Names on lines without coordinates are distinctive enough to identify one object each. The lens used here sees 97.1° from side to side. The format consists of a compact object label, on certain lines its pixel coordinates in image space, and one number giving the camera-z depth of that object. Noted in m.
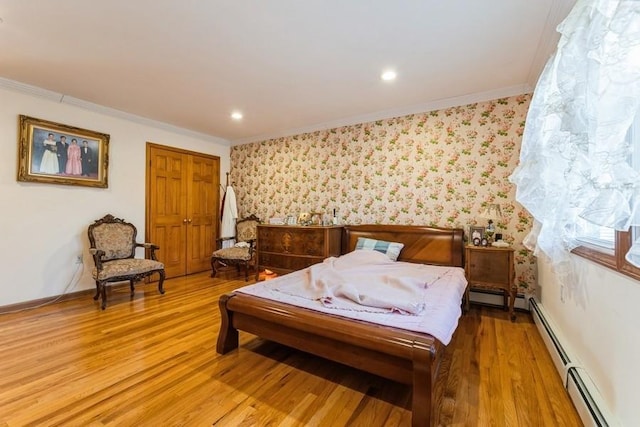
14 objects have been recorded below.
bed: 1.40
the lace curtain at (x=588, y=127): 0.97
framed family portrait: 3.16
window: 1.09
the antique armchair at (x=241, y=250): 4.45
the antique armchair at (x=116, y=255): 3.25
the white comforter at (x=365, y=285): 1.90
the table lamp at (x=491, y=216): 3.10
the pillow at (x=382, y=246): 3.48
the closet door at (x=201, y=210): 4.87
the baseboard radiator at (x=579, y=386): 1.33
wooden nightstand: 2.87
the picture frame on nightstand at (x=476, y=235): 3.16
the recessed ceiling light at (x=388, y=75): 2.79
